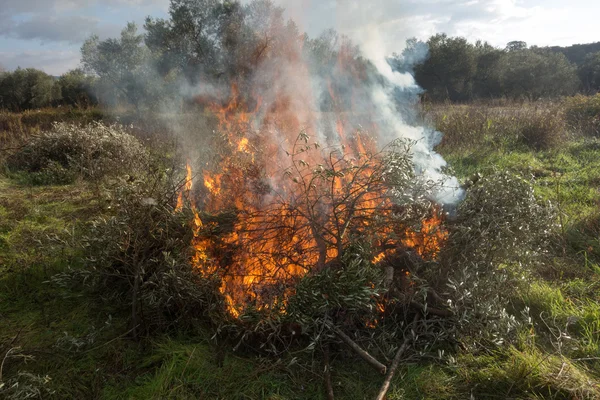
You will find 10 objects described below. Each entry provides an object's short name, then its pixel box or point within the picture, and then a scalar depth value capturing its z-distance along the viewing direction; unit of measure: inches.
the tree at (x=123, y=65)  605.9
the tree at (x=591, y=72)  1002.0
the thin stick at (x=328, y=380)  98.5
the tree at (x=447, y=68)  754.2
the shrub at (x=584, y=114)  442.3
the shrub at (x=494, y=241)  125.7
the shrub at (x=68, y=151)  304.7
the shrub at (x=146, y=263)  122.3
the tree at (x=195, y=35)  415.8
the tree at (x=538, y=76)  964.0
